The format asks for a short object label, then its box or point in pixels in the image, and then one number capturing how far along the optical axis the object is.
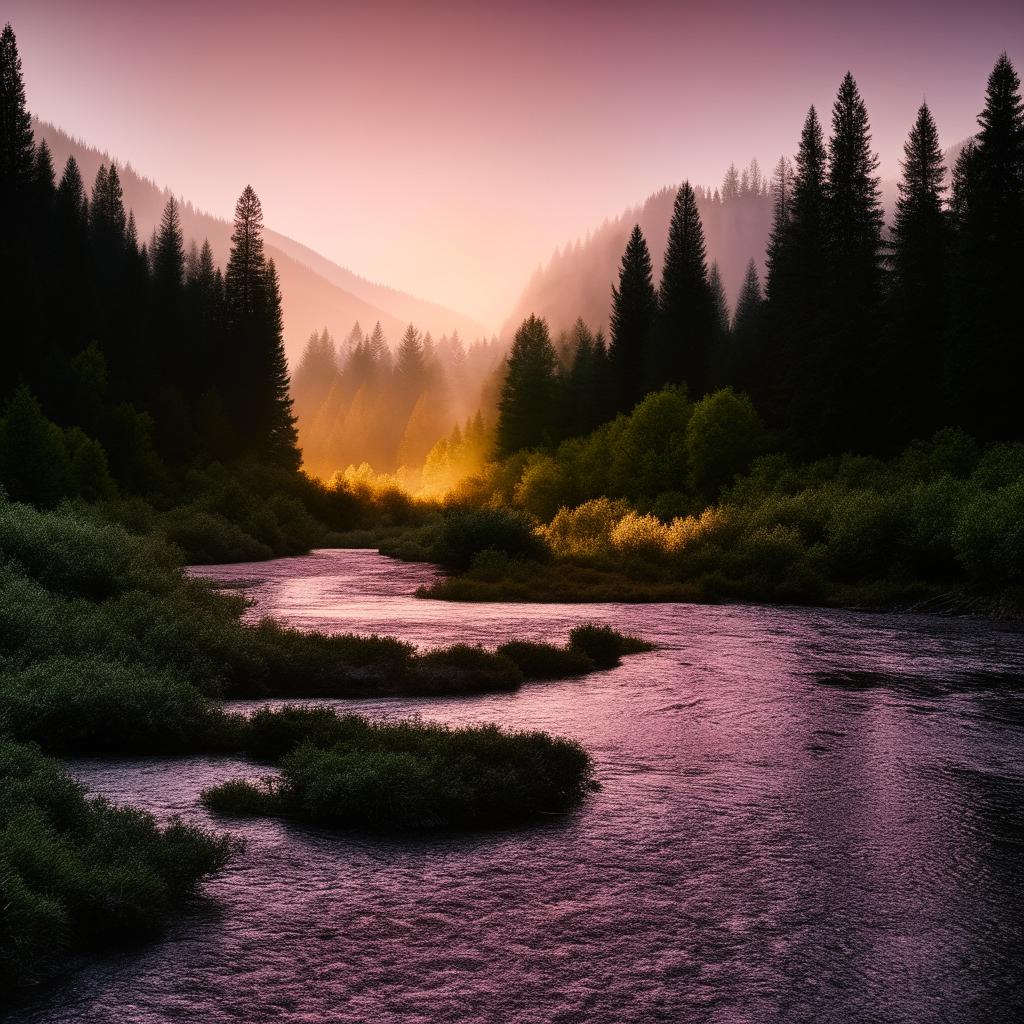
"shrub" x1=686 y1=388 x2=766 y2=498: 69.00
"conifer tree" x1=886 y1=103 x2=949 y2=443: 60.69
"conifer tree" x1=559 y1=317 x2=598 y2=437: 97.00
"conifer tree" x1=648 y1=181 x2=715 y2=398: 91.12
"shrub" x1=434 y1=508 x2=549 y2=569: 53.19
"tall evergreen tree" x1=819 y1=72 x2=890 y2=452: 63.81
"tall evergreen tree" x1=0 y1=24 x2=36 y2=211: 93.38
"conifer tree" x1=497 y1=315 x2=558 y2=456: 99.69
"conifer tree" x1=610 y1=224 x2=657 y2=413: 95.81
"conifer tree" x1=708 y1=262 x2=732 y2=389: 88.06
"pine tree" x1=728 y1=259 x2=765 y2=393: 86.38
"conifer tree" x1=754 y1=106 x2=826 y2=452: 66.38
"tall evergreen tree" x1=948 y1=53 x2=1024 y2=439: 54.38
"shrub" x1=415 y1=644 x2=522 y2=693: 21.28
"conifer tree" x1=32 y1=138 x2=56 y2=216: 97.18
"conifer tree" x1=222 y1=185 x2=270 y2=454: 102.06
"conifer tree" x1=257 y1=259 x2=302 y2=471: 104.25
